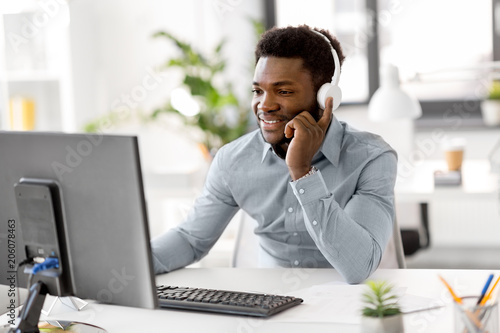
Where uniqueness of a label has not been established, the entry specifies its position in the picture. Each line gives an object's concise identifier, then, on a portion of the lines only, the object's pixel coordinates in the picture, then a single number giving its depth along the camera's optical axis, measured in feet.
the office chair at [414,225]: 16.25
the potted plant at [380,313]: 7.64
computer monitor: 7.80
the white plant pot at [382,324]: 7.64
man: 9.56
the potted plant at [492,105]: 20.61
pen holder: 7.50
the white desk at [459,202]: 15.45
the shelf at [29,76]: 18.49
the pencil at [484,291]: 7.67
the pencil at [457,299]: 7.59
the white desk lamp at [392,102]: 15.78
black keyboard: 8.56
